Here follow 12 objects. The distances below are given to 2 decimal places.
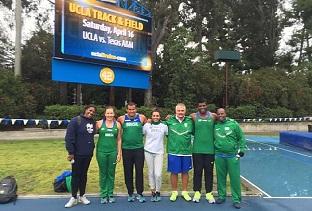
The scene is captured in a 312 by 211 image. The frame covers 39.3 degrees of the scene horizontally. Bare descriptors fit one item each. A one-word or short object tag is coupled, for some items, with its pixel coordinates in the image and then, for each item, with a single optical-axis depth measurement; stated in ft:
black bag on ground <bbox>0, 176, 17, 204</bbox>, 22.53
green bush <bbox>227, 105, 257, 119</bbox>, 91.35
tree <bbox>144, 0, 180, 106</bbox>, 93.71
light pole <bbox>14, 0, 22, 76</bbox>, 70.59
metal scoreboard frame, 64.08
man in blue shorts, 23.49
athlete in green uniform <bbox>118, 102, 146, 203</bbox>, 23.11
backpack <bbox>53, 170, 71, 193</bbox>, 25.31
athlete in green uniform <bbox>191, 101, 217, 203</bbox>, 23.36
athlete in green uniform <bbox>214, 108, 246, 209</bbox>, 22.98
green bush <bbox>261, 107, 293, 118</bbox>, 95.30
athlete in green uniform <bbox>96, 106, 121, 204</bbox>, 22.81
